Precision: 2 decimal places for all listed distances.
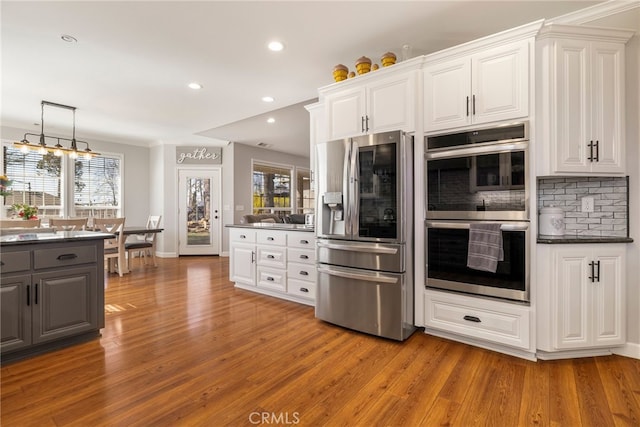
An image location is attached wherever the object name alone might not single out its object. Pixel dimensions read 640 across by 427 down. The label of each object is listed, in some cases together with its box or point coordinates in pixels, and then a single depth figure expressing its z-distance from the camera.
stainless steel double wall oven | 2.23
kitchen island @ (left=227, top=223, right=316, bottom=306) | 3.54
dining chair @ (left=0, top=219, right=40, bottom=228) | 4.06
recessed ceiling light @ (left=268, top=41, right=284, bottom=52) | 2.92
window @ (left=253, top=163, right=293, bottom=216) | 7.96
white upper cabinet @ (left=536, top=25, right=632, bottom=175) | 2.23
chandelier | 4.37
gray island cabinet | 2.15
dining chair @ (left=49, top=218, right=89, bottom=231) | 4.48
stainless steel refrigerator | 2.57
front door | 7.33
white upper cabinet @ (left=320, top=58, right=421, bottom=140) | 2.66
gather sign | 7.36
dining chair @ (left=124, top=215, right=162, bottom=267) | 5.43
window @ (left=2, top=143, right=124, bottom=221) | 5.71
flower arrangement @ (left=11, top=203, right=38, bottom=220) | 4.29
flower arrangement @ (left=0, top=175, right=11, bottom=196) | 3.46
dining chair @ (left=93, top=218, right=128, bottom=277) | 4.91
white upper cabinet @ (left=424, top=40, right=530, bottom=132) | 2.23
